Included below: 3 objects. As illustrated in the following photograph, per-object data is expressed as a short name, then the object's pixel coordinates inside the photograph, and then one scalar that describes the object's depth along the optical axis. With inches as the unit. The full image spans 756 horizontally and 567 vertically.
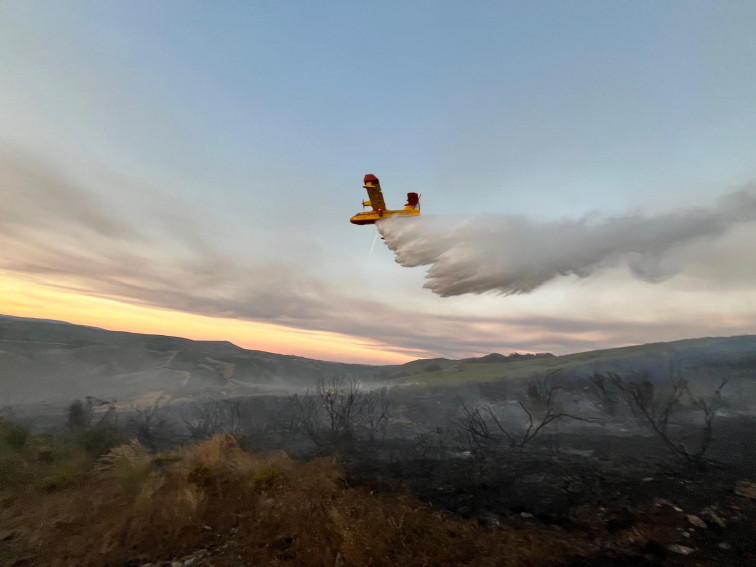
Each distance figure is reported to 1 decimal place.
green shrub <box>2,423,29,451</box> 504.4
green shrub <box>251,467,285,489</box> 384.0
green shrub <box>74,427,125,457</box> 534.0
